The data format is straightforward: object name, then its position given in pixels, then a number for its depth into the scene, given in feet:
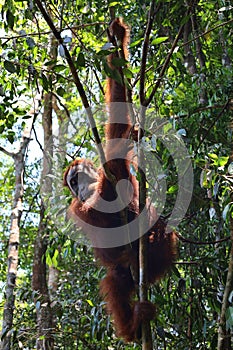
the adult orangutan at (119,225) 8.82
